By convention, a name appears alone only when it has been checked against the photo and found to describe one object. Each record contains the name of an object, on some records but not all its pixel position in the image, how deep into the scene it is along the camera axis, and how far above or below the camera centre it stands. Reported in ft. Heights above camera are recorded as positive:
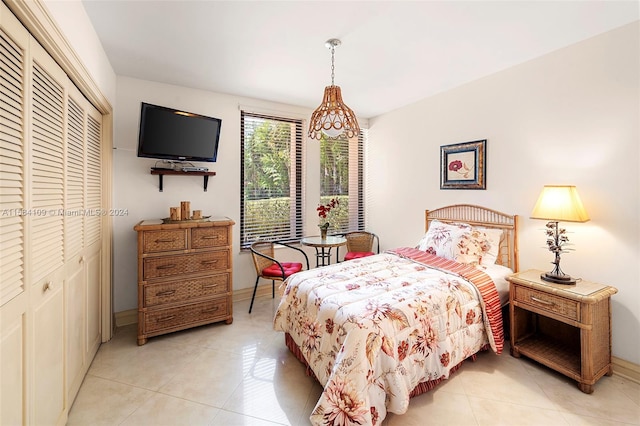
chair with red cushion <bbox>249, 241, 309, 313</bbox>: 10.71 -2.16
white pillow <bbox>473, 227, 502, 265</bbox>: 9.08 -1.02
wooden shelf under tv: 9.86 +1.41
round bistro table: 11.07 -1.21
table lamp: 7.16 -0.02
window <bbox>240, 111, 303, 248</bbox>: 12.23 +1.51
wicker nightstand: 6.47 -3.01
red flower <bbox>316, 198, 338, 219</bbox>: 11.76 +0.12
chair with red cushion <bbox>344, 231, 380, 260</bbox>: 14.07 -1.51
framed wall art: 10.17 +1.75
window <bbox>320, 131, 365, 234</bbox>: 14.28 +1.69
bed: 5.28 -2.39
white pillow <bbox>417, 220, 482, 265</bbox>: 9.09 -1.07
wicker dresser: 8.60 -2.01
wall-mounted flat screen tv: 8.97 +2.61
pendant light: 8.02 +2.75
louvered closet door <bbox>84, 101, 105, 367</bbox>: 7.20 -0.49
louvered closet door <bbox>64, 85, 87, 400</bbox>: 5.81 -0.63
